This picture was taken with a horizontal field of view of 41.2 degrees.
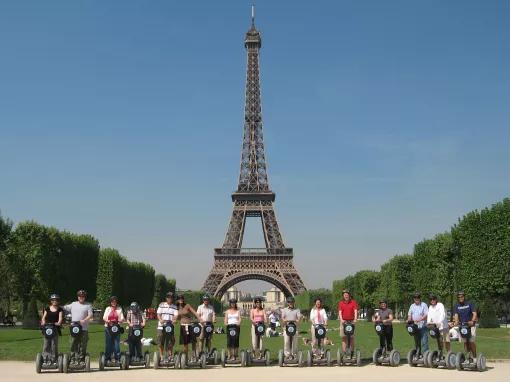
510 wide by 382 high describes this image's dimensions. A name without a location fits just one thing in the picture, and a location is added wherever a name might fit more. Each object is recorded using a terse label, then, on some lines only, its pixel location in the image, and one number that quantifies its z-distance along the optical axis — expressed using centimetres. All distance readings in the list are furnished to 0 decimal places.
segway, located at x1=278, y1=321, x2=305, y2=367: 1819
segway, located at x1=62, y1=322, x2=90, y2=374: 1681
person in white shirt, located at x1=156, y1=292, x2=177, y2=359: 1789
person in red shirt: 1856
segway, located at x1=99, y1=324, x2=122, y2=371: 1734
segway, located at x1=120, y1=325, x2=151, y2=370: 1753
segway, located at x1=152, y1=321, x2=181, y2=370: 1769
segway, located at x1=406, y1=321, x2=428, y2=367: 1834
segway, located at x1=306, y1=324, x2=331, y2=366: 1838
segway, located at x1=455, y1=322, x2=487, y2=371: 1762
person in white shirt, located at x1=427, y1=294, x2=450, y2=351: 1822
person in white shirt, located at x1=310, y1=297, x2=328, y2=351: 1848
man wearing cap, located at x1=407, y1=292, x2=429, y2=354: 1847
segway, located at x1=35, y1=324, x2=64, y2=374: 1666
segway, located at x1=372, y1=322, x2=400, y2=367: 1839
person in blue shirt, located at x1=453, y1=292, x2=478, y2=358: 1778
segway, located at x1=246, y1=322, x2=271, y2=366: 1816
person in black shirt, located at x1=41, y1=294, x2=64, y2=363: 1684
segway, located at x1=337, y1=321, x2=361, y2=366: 1830
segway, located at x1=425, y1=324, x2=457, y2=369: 1792
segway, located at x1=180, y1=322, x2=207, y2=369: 1770
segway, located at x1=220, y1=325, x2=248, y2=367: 1808
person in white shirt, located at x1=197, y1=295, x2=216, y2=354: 1825
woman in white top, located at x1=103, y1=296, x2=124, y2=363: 1748
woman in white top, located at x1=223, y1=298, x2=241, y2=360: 1806
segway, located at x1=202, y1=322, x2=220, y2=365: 1820
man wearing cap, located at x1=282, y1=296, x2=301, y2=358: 1839
